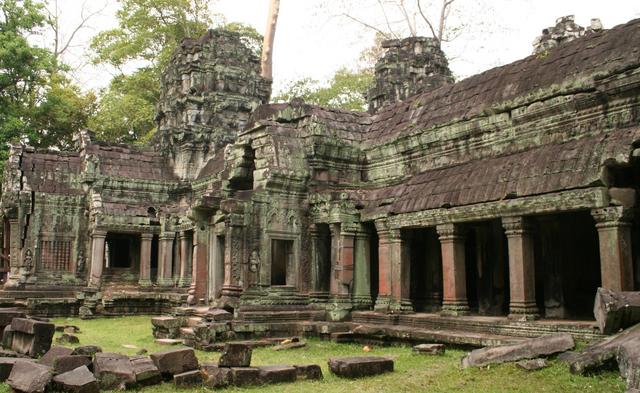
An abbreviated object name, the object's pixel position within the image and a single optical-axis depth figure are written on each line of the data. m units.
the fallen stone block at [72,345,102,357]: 9.80
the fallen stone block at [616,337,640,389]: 6.25
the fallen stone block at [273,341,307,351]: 12.16
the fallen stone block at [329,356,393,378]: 8.62
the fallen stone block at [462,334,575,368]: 8.17
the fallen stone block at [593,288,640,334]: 7.91
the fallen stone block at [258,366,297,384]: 8.25
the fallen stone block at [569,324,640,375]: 7.20
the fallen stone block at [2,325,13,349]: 10.91
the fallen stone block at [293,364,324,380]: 8.57
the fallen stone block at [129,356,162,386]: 8.15
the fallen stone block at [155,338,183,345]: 13.25
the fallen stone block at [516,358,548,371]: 7.82
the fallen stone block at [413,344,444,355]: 10.37
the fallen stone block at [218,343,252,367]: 8.48
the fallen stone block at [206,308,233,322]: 13.51
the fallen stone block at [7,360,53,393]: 7.33
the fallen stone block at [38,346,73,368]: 8.58
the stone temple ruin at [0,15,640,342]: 10.39
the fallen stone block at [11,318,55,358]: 10.32
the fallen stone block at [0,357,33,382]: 8.28
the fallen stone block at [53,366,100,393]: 7.41
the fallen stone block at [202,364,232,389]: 8.04
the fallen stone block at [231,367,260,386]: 8.09
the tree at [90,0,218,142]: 35.59
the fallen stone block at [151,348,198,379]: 8.35
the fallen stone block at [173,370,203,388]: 8.05
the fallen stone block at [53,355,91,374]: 8.12
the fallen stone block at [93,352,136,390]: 7.93
